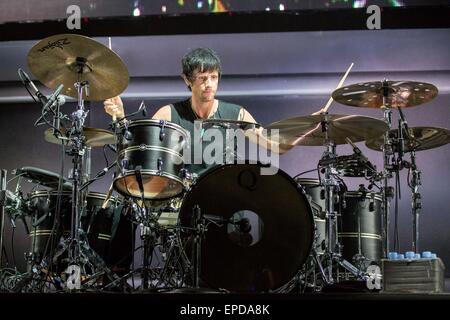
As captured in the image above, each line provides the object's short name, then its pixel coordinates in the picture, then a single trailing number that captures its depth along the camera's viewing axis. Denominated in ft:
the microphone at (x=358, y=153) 13.07
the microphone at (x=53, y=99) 12.19
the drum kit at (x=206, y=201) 11.02
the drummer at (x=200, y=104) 14.60
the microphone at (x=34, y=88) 12.25
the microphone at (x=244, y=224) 10.87
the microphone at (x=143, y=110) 12.68
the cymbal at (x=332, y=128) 12.67
